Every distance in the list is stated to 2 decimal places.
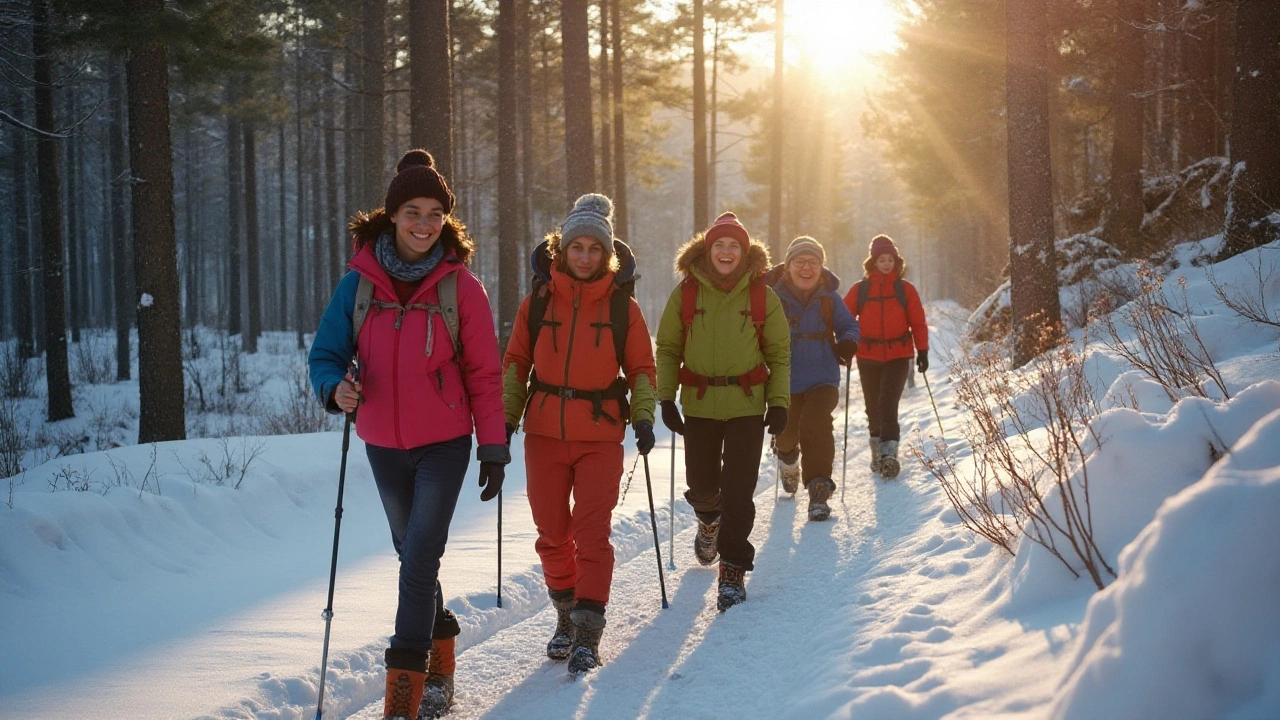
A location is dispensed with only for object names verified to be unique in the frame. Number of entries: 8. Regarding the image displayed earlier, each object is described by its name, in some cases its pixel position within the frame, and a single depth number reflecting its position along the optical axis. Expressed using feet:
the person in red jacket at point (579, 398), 14.60
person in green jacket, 18.12
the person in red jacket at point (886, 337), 28.84
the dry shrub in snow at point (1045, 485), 11.44
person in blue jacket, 24.72
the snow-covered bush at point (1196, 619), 7.45
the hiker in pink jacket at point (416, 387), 11.95
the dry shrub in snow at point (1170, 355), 16.56
